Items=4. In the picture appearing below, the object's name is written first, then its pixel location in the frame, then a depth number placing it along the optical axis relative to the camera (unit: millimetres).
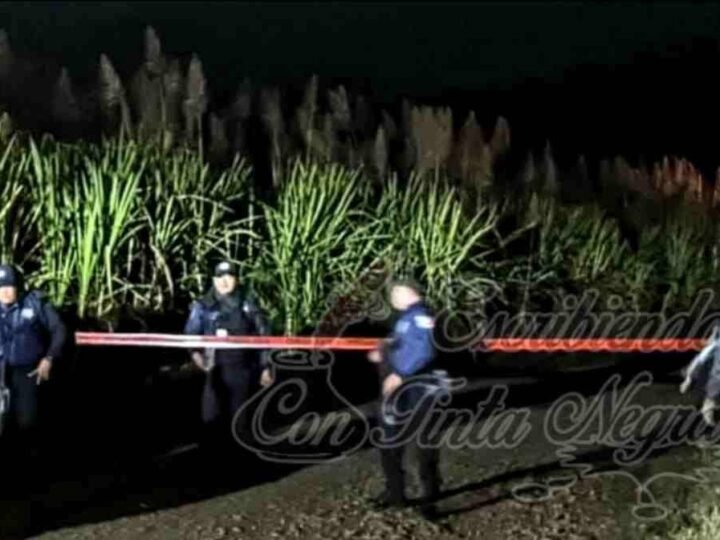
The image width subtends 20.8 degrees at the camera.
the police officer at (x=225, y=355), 11656
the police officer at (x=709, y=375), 12258
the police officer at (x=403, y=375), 10172
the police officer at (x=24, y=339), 11234
